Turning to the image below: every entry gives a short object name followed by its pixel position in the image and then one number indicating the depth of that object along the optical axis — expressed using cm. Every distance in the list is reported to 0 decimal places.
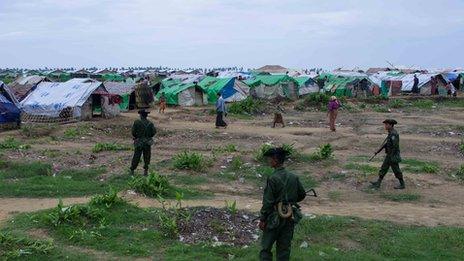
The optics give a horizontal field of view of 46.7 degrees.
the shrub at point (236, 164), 1395
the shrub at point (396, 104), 3372
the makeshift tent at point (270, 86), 3800
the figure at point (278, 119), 2359
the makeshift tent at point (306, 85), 4041
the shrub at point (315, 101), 3303
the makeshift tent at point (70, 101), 2436
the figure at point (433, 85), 4184
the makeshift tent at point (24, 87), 2867
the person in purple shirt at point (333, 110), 2125
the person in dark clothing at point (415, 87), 4247
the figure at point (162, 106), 2924
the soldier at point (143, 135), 1217
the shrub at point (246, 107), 2880
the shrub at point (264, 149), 1456
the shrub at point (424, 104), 3346
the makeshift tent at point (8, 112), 2189
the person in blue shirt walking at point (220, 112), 2211
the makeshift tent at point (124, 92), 2995
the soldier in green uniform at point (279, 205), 620
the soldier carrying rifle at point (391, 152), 1180
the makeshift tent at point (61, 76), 4996
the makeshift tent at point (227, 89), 3491
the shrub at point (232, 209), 903
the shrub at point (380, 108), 3118
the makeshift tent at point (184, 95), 3378
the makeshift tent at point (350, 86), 4038
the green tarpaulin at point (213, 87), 3484
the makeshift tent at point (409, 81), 4216
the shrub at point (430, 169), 1398
